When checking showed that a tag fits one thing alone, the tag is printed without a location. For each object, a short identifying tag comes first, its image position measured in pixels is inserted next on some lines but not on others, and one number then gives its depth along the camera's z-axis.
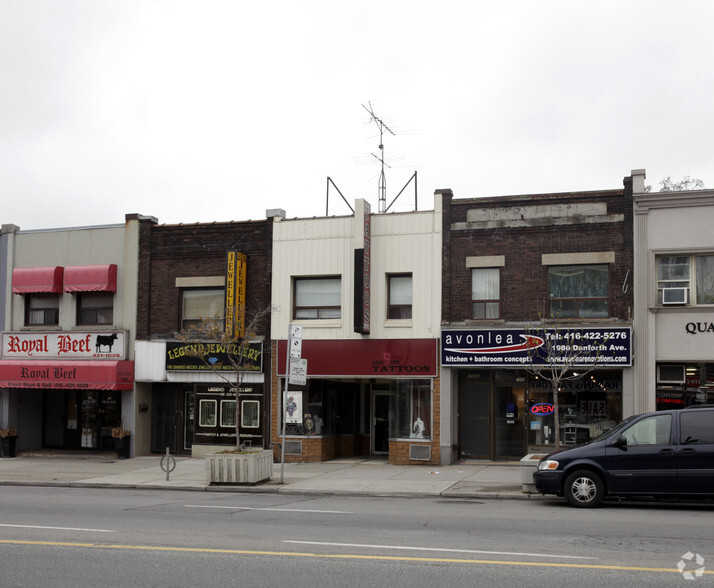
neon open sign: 21.14
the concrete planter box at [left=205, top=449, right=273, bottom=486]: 17.69
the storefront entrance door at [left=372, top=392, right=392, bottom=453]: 24.33
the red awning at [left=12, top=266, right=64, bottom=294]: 24.69
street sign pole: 18.05
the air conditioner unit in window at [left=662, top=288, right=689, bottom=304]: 19.67
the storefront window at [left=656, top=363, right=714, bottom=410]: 19.69
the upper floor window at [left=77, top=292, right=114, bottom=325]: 24.95
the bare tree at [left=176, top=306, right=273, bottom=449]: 22.39
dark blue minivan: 12.91
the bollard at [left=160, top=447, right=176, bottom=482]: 18.64
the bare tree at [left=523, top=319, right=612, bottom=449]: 18.67
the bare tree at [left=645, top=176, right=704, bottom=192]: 38.78
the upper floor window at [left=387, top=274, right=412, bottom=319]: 22.22
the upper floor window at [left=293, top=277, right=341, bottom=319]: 22.80
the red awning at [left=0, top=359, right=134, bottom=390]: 23.62
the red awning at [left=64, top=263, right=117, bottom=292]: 24.36
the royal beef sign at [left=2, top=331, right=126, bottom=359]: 24.34
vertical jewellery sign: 22.34
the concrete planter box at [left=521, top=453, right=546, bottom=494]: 15.43
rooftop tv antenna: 25.39
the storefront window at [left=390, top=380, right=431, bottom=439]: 21.64
